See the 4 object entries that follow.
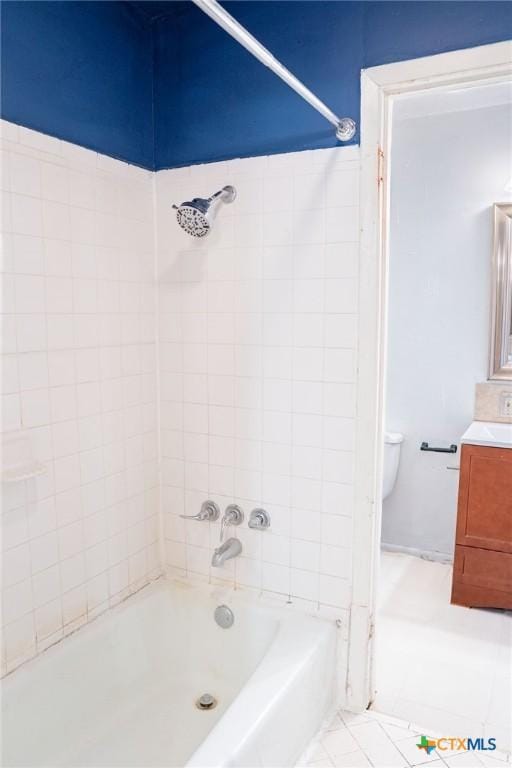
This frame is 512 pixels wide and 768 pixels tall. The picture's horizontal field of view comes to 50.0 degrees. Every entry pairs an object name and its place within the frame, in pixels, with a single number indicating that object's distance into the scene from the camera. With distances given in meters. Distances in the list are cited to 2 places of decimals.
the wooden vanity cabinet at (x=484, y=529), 2.49
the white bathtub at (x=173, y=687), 1.50
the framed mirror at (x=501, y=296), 2.83
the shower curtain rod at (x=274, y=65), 1.06
